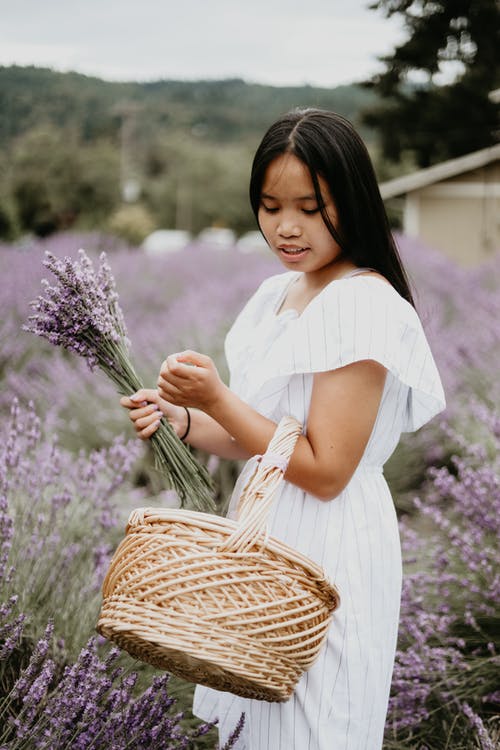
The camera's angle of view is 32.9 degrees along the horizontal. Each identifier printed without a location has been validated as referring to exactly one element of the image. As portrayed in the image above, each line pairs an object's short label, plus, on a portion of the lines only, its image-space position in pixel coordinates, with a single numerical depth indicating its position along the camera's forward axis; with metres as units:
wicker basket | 1.24
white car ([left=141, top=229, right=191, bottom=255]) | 34.44
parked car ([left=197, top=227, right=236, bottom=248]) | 37.47
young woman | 1.47
